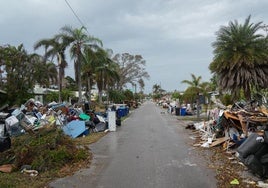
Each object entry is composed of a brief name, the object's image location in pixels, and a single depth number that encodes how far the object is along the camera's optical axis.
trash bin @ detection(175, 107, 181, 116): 24.97
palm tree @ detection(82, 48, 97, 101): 18.70
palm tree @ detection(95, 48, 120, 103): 28.49
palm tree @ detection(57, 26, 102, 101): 18.40
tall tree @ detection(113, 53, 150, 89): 48.50
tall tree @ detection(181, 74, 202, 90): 20.79
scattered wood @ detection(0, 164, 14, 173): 5.46
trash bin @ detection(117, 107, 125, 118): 21.27
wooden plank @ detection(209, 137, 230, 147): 8.01
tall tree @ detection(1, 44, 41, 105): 21.77
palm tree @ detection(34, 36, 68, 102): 18.79
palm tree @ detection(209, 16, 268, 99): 13.00
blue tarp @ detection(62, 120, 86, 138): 10.45
